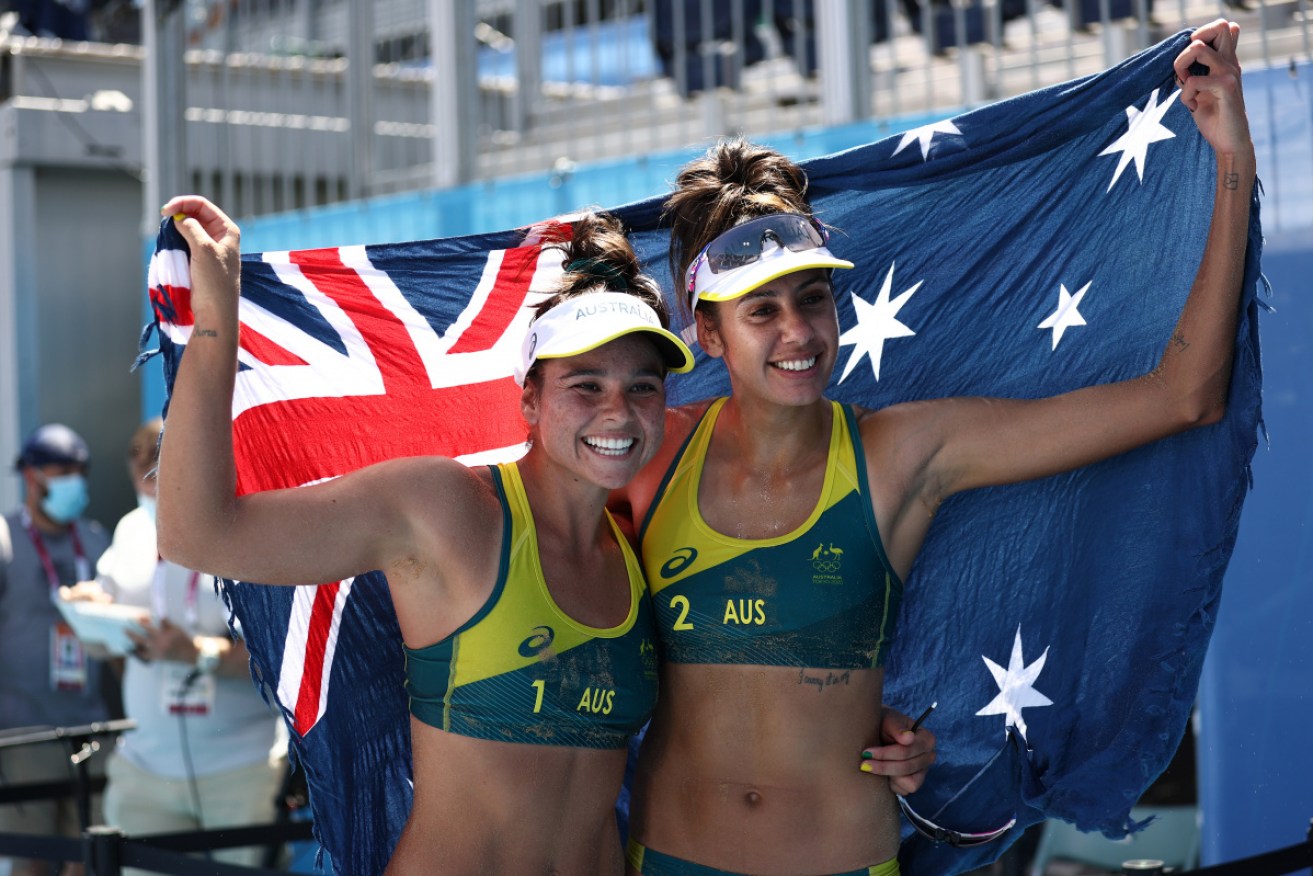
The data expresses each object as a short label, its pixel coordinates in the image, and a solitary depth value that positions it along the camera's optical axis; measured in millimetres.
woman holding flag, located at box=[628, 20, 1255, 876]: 2840
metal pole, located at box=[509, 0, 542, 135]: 6676
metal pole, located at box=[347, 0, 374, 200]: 6867
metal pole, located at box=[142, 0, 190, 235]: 7398
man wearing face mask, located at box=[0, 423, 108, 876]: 6367
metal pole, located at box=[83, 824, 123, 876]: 3637
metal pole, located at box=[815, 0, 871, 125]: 5008
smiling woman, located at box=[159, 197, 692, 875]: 2436
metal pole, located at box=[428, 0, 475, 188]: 6180
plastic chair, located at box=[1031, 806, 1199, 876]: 4984
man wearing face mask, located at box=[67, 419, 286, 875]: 5344
